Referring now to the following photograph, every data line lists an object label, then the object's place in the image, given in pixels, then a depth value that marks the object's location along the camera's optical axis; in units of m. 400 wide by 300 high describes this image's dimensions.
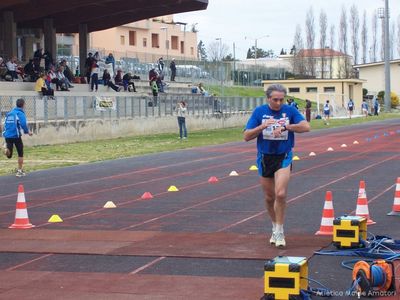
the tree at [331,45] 112.78
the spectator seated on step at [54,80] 40.28
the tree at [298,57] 105.25
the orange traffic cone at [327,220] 10.95
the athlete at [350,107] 71.25
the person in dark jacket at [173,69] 58.16
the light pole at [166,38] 92.50
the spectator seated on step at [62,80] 40.82
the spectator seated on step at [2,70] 39.66
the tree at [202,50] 144.24
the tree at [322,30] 110.56
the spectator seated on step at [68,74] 44.72
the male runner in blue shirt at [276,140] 9.86
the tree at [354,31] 113.13
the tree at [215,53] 128.62
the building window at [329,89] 88.07
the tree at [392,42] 123.88
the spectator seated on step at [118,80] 47.48
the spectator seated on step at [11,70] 39.56
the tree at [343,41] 112.31
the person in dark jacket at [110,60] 50.75
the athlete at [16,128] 20.94
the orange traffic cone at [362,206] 12.10
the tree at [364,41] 114.83
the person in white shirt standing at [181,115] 37.47
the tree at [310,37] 106.89
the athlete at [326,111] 64.88
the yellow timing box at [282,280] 7.12
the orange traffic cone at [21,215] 12.21
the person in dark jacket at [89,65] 44.94
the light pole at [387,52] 74.50
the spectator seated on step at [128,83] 47.81
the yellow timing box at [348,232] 9.54
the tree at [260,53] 178.61
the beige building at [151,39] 84.88
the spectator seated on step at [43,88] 36.57
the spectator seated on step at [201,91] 54.45
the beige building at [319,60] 105.62
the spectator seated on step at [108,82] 46.28
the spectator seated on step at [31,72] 41.25
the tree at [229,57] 138.80
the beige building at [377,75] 102.12
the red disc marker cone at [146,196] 15.79
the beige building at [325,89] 85.62
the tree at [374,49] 122.44
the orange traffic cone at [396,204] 12.83
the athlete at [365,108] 79.38
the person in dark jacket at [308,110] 57.72
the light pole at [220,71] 65.54
